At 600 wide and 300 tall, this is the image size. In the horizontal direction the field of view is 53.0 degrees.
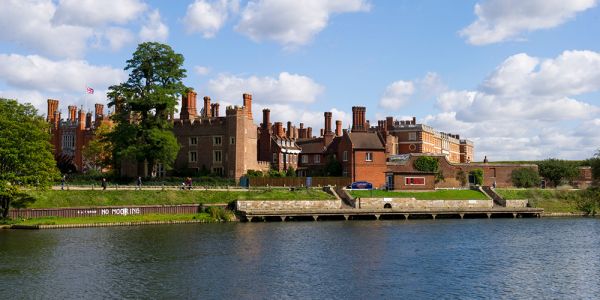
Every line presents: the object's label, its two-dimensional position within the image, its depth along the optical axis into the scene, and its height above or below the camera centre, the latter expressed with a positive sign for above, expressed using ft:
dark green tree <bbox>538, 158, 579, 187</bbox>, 324.39 +5.18
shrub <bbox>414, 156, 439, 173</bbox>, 308.40 +9.03
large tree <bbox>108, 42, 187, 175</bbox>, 240.53 +32.61
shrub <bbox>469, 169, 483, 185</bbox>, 317.01 +2.72
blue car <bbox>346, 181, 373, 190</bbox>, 272.95 -1.32
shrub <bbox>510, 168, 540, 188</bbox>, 313.73 +1.40
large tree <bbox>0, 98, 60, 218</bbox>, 178.70 +8.69
